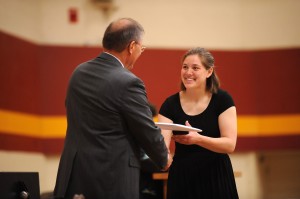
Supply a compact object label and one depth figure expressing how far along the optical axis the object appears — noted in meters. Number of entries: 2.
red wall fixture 12.16
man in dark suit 4.39
